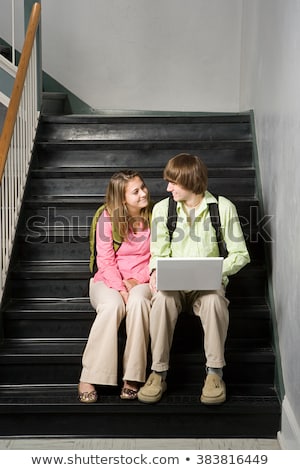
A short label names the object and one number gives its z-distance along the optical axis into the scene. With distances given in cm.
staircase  331
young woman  326
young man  323
